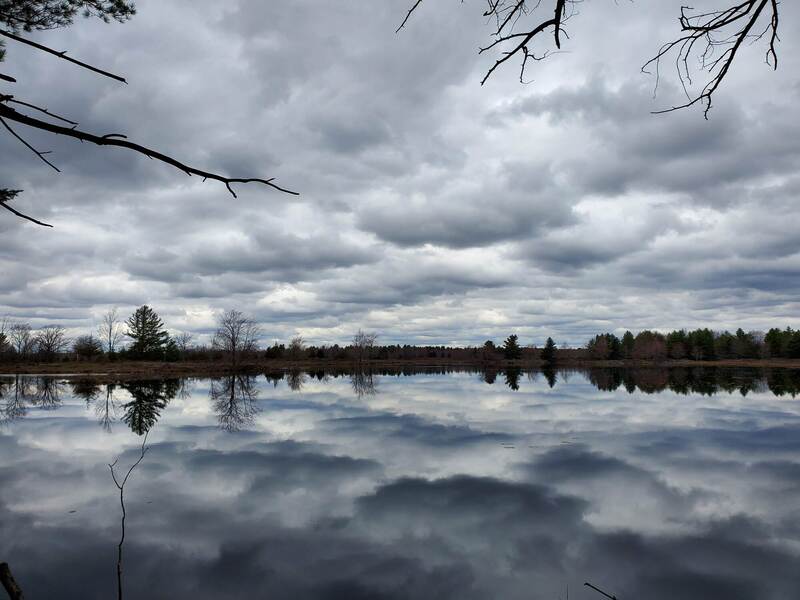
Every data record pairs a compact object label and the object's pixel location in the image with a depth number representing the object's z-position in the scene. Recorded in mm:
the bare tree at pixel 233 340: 75312
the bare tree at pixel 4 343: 90531
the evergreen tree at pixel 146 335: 84000
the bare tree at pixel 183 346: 109081
